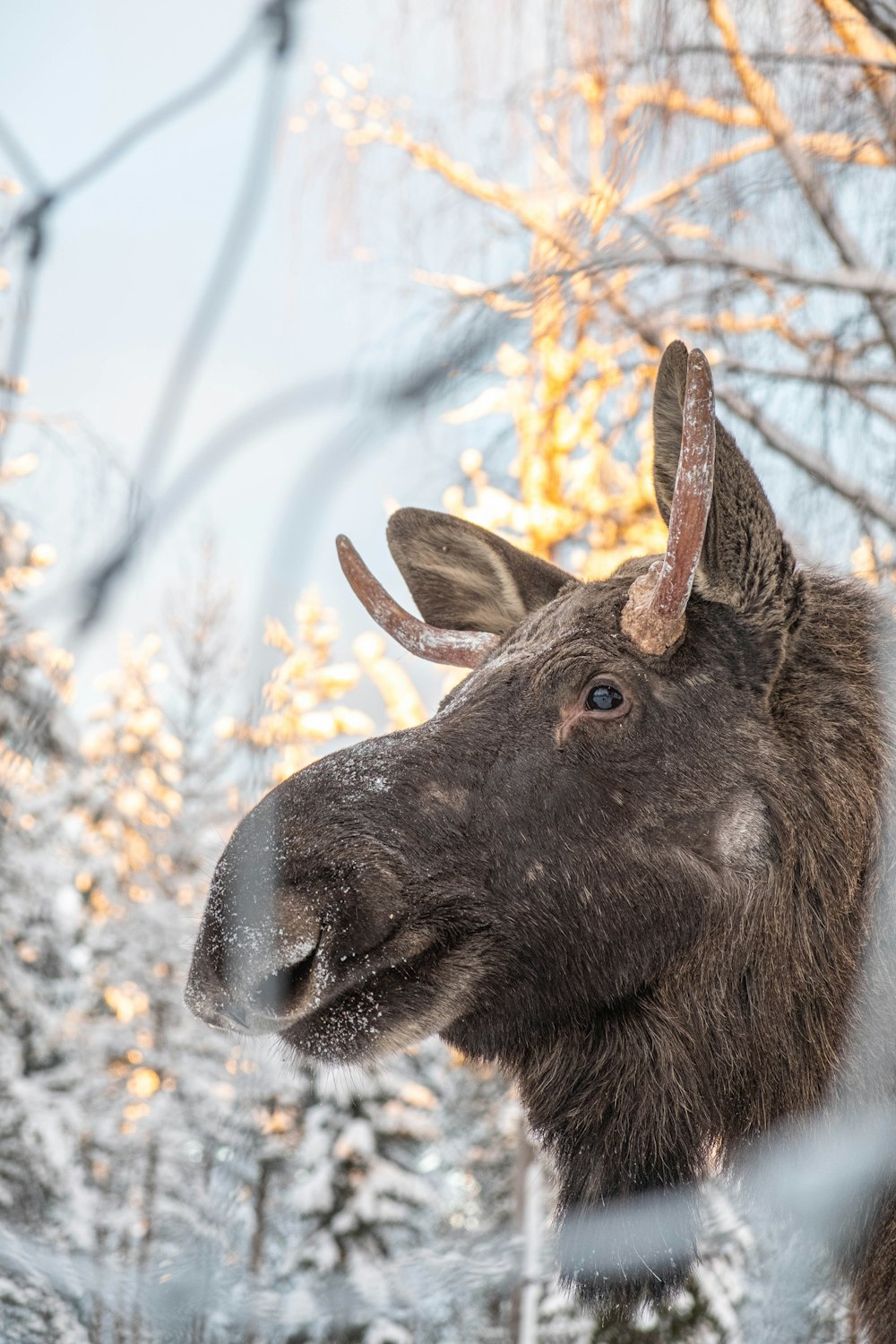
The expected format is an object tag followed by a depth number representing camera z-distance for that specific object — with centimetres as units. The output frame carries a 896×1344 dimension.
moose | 434
